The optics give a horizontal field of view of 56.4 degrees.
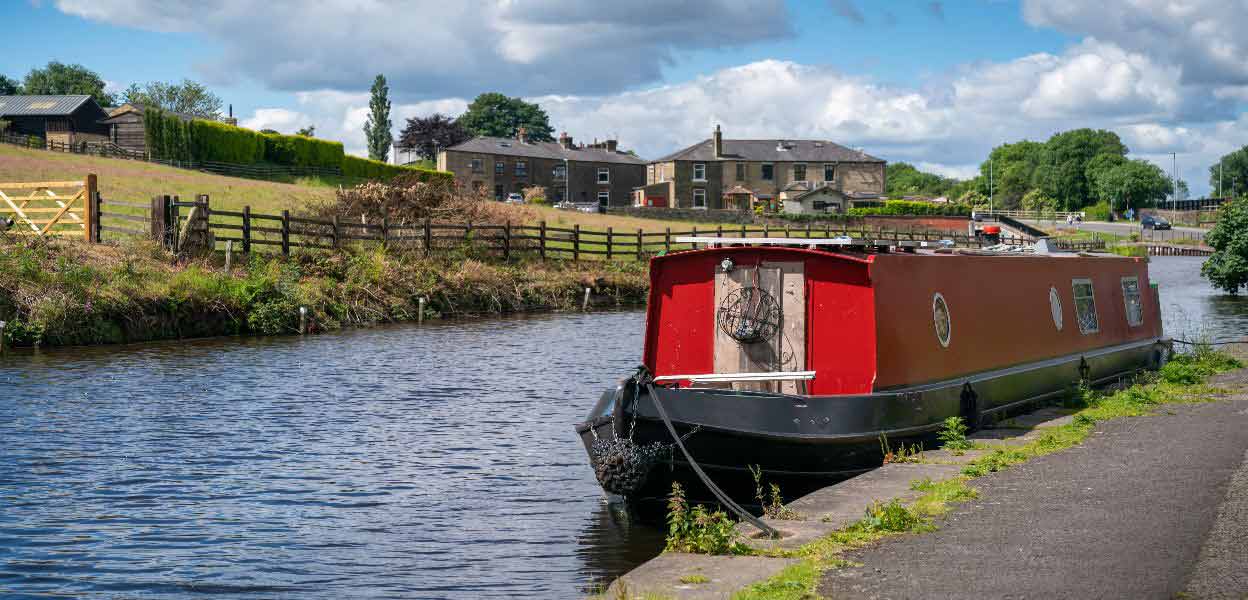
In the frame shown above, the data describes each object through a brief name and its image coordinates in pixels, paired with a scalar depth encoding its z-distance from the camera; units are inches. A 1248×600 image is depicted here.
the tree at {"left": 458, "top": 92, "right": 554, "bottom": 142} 5324.8
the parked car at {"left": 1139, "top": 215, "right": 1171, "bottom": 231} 3793.3
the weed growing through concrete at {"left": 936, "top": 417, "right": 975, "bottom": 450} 462.3
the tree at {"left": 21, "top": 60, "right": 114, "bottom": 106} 4680.1
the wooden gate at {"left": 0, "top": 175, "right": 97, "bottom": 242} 1096.8
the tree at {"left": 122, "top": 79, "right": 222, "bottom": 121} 5000.0
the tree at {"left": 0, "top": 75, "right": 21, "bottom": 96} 4596.5
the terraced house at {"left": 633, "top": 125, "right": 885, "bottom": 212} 3759.8
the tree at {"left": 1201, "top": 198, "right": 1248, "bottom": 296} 1614.2
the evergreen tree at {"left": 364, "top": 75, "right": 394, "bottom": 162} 4249.5
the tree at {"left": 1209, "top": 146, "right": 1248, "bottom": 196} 6284.5
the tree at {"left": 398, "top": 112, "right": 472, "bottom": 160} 4544.8
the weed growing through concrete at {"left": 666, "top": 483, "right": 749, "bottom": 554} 315.6
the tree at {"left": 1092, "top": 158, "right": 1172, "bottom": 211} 5305.1
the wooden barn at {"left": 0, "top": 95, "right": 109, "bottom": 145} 3021.7
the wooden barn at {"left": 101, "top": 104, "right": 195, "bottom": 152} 2883.9
